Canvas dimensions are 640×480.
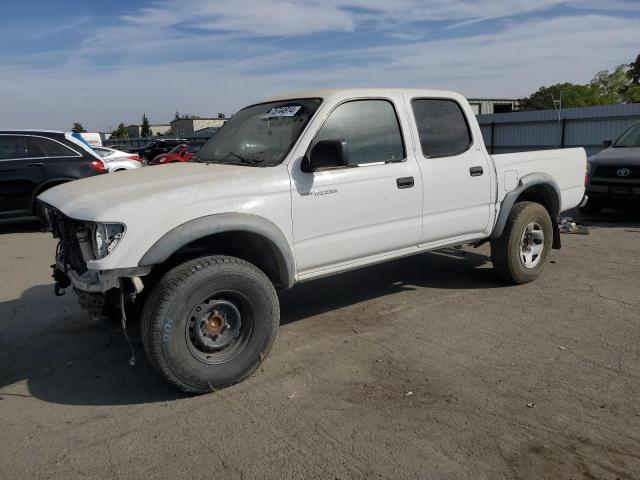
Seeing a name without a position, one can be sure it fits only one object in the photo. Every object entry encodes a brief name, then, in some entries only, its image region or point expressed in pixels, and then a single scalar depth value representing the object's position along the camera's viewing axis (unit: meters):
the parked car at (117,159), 13.71
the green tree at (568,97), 61.59
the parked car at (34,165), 9.55
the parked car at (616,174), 9.18
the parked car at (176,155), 23.81
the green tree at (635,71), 46.17
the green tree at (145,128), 80.31
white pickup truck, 3.41
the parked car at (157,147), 31.23
